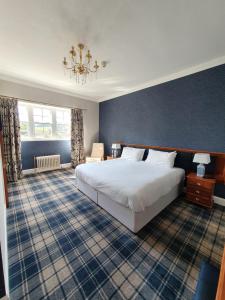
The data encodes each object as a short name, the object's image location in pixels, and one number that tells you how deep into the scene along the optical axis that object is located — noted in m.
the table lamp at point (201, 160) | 2.38
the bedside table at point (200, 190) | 2.32
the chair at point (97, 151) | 4.95
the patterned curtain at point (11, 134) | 3.29
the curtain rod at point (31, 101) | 3.19
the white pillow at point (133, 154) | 3.55
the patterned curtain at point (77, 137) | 4.57
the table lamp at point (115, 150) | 4.28
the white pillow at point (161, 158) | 2.89
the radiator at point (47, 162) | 4.07
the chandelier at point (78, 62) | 2.08
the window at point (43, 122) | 3.87
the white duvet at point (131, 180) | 1.74
